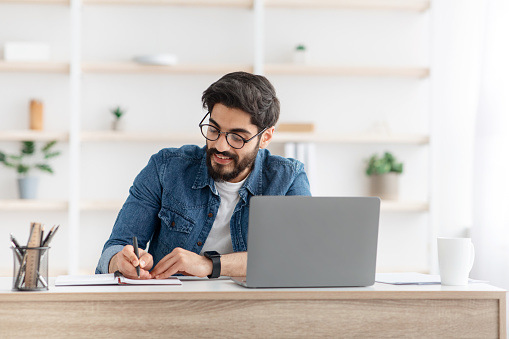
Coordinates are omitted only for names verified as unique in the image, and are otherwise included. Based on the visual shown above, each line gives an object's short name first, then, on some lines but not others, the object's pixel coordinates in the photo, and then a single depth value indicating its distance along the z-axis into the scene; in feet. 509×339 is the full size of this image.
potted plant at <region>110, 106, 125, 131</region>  11.75
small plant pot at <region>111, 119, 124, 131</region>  11.74
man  6.36
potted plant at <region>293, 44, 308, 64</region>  11.89
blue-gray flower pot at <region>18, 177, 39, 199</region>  11.45
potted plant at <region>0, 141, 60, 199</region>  11.48
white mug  4.78
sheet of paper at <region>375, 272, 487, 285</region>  4.87
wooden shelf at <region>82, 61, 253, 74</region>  11.51
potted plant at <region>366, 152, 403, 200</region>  11.89
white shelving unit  11.26
